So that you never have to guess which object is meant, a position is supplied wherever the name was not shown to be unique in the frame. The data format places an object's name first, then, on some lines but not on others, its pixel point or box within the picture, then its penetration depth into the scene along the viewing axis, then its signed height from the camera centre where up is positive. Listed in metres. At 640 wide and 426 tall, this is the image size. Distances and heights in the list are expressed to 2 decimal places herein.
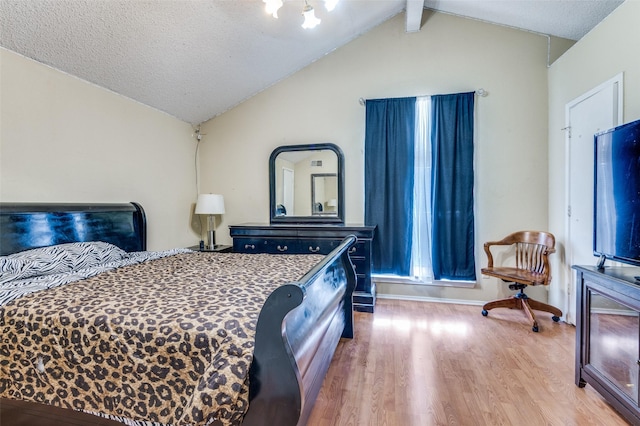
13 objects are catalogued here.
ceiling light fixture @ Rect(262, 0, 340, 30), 2.10 +1.42
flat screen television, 1.62 +0.06
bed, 1.11 -0.58
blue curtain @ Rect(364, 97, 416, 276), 3.54 +0.33
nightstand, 3.68 -0.50
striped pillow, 1.89 -0.34
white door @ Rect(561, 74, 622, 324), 2.40 +0.34
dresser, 3.30 -0.39
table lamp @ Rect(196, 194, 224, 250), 3.78 +0.06
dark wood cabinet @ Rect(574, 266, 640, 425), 1.51 -0.72
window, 3.40 +0.24
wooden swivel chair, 2.87 -0.66
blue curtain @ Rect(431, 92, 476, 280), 3.38 +0.22
